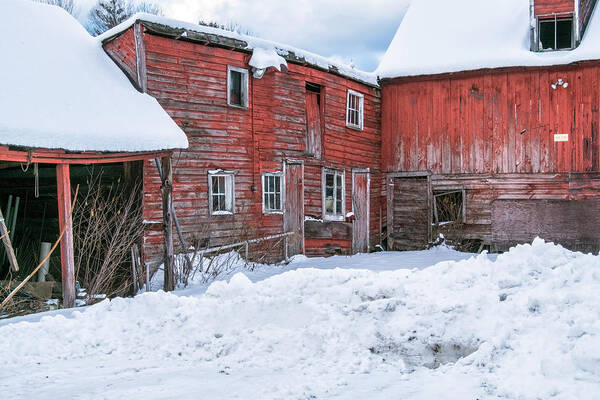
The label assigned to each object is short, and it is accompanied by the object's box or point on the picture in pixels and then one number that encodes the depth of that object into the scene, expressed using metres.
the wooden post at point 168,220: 10.41
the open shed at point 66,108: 8.34
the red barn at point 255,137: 12.66
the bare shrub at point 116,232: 10.02
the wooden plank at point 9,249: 7.32
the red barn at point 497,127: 17.14
